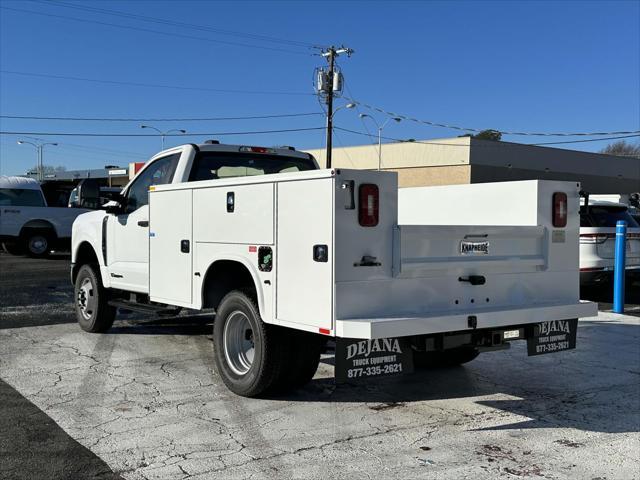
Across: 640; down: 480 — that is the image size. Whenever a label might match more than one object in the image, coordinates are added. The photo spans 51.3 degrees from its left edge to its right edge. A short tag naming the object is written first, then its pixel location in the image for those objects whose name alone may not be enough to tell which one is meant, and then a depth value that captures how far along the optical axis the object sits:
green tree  83.04
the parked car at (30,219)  20.73
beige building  49.56
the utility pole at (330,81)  38.12
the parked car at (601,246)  11.66
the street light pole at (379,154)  54.08
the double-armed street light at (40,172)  75.72
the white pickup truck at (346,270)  4.62
